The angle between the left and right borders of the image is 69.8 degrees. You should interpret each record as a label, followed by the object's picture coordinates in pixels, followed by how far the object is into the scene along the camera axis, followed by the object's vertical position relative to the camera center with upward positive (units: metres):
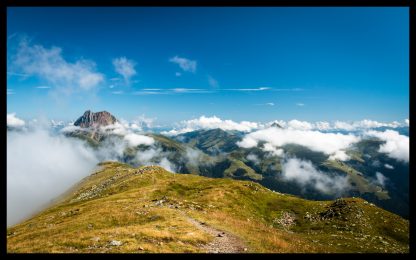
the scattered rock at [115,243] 30.91 -11.31
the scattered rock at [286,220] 80.09 -24.55
